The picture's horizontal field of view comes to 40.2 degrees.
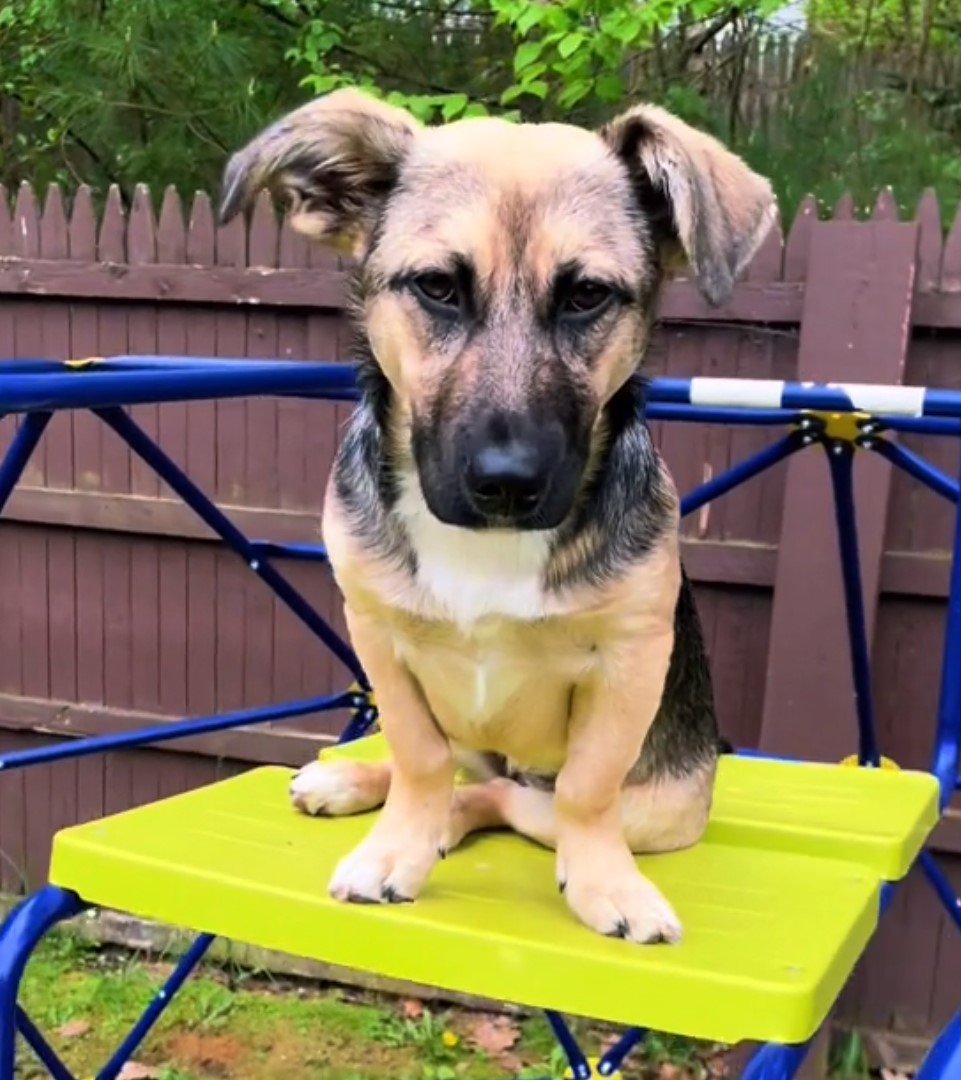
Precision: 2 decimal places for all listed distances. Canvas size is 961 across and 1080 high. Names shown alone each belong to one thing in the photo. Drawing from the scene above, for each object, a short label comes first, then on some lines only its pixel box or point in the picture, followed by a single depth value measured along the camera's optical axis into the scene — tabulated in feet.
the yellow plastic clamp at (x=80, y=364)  6.58
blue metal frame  4.74
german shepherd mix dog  4.64
